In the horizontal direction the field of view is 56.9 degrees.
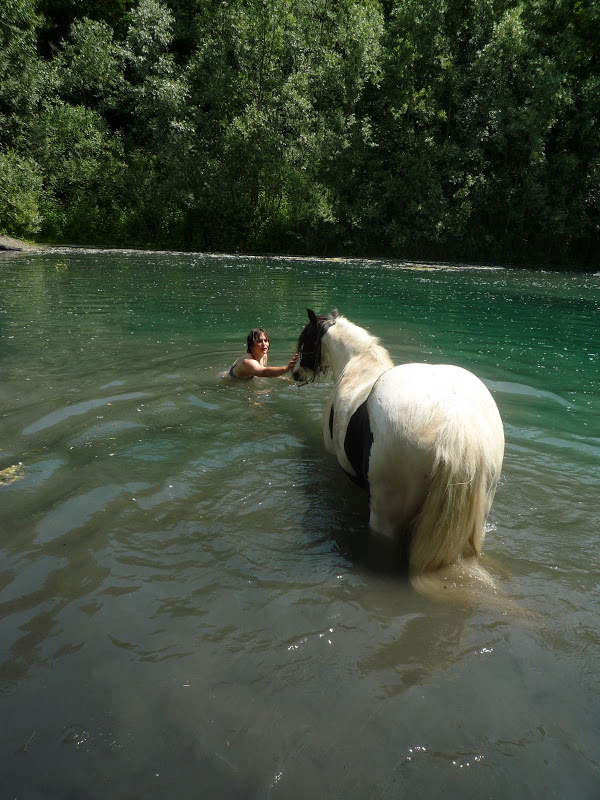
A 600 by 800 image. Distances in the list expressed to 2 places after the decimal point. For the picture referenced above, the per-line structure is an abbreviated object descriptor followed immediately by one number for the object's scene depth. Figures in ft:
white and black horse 10.28
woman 24.04
